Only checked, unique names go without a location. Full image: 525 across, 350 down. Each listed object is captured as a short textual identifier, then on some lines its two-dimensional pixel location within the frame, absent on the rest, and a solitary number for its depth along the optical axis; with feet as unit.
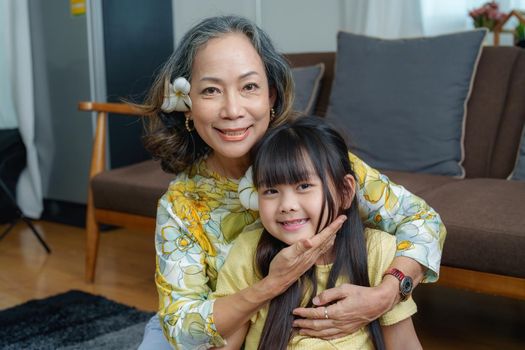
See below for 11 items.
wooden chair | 8.13
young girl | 3.80
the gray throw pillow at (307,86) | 8.88
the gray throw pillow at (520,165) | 7.26
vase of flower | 8.63
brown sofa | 5.51
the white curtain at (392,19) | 10.11
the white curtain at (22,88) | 12.17
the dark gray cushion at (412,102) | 7.73
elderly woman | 3.78
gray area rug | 7.14
